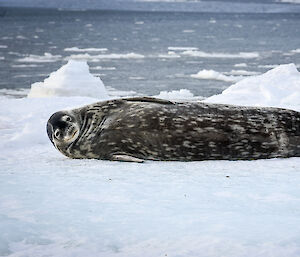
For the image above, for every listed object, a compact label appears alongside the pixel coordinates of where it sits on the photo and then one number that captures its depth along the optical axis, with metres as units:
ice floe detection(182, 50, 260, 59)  38.19
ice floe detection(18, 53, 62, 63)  35.59
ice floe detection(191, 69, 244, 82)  24.31
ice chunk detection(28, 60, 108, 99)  14.97
